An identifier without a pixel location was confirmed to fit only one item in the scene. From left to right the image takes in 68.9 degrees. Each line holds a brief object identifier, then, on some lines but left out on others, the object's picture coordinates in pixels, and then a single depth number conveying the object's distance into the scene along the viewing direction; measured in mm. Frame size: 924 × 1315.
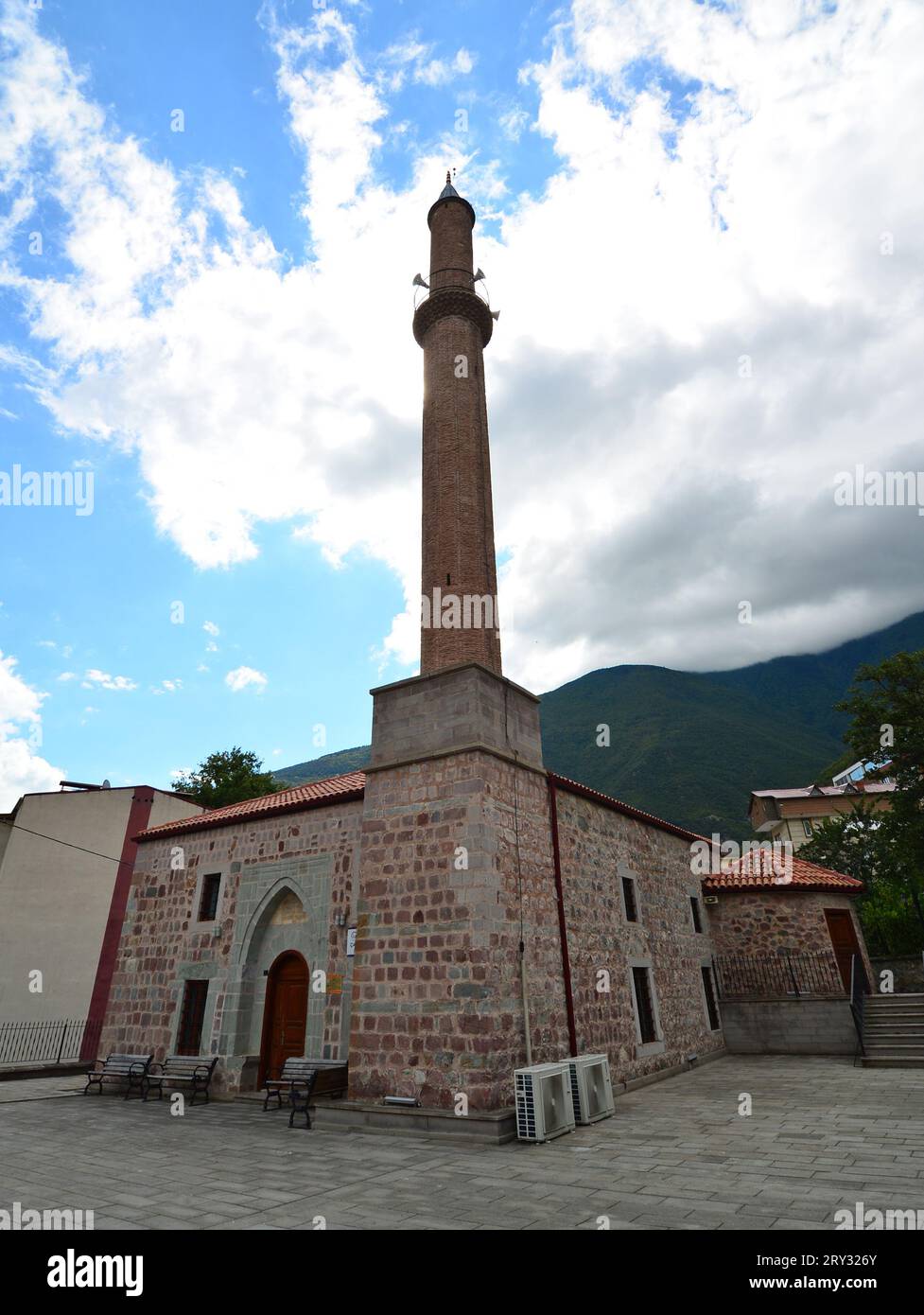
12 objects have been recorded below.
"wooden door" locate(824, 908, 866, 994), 17766
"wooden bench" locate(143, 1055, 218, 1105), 11891
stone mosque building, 9320
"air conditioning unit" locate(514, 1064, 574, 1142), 8031
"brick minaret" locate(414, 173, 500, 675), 13398
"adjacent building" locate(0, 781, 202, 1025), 19672
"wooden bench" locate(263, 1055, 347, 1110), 10016
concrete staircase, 13766
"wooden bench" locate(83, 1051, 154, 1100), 12906
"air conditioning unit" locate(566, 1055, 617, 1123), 9147
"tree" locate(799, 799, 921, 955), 24938
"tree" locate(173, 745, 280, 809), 31297
